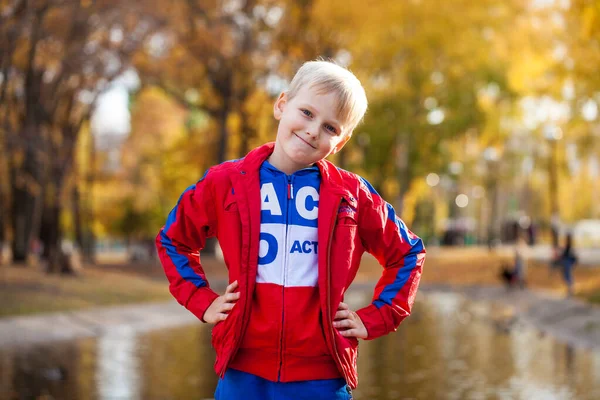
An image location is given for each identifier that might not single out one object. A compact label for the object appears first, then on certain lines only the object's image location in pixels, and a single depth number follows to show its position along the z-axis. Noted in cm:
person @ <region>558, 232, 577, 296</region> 2680
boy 381
